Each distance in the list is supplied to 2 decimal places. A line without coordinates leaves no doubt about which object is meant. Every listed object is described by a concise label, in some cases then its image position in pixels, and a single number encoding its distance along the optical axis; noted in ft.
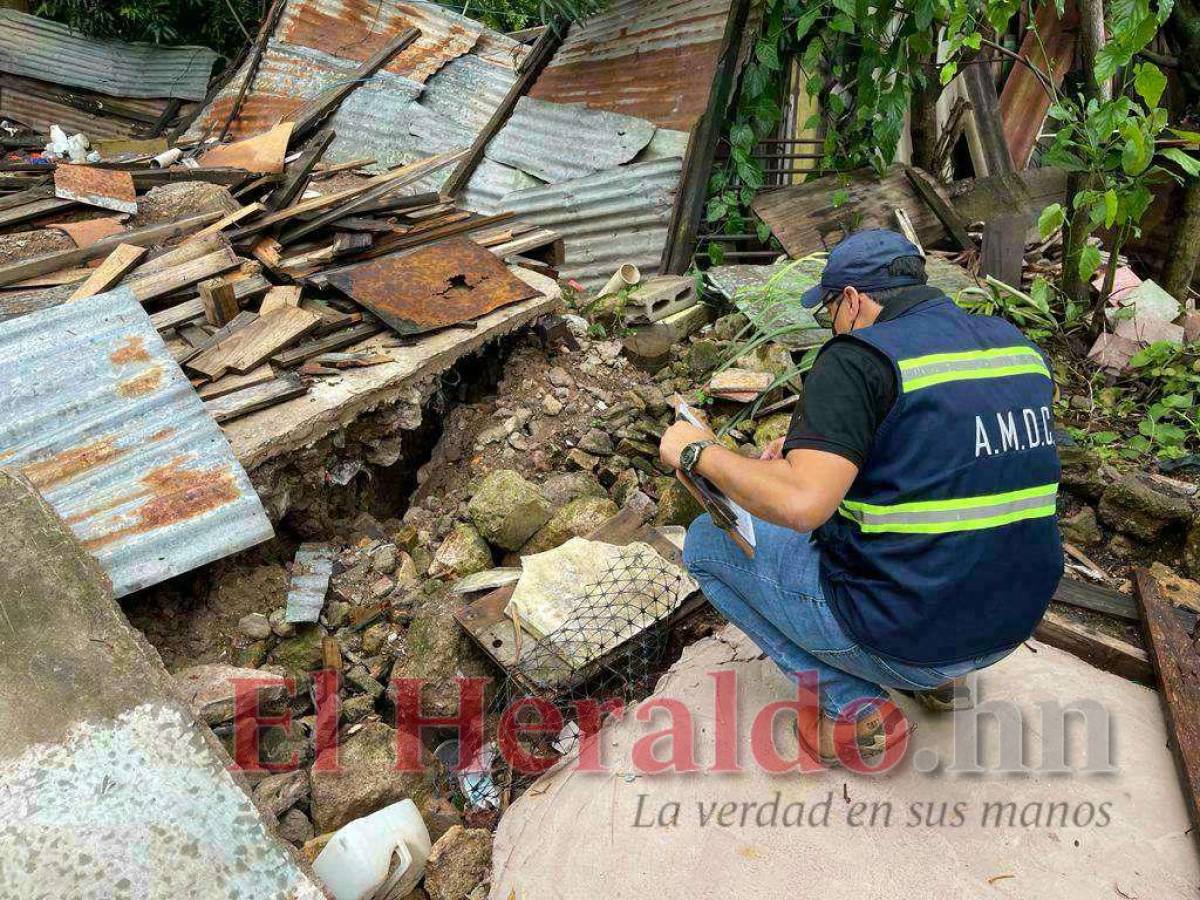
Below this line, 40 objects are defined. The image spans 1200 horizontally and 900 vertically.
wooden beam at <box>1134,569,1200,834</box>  7.88
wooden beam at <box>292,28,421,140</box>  24.07
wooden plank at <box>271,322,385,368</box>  13.25
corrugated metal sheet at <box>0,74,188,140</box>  28.68
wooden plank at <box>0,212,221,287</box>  14.62
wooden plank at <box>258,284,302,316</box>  14.23
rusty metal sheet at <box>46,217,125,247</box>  16.10
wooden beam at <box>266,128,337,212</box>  18.12
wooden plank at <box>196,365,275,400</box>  12.30
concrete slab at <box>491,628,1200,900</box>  7.22
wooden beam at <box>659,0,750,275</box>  18.43
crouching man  6.23
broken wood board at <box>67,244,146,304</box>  14.17
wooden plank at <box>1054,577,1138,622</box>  10.03
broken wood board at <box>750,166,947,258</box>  18.52
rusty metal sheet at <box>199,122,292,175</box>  21.25
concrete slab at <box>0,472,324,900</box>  6.15
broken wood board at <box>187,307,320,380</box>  12.72
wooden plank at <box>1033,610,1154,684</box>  9.29
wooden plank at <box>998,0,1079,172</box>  20.88
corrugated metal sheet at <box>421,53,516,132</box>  24.32
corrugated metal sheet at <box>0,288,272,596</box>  10.22
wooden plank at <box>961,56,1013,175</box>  20.31
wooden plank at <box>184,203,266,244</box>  16.01
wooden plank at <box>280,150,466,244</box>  16.99
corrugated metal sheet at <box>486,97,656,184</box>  20.26
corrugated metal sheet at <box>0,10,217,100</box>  29.31
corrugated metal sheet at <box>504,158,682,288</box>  19.65
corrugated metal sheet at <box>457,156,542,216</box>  22.20
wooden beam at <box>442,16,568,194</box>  22.62
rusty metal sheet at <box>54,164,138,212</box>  17.06
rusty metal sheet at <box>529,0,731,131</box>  18.93
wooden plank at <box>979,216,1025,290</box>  17.24
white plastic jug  7.85
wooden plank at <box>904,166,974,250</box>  18.80
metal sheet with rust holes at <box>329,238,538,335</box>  14.67
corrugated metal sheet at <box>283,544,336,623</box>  11.63
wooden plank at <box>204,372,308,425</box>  11.94
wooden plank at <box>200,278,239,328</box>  13.71
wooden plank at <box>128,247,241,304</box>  14.12
